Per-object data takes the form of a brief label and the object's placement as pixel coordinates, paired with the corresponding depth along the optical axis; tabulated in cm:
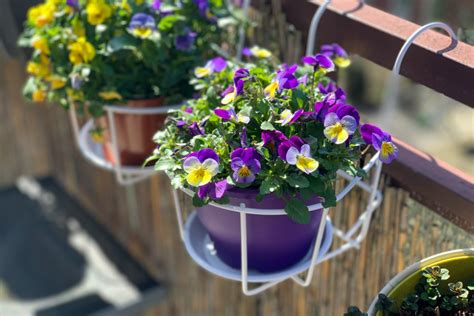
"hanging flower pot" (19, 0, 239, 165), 141
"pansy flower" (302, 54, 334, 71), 123
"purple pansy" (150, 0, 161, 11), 143
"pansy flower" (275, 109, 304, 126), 116
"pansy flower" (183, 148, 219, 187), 115
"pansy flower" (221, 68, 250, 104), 120
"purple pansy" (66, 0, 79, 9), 143
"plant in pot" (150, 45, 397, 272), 115
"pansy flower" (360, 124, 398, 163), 117
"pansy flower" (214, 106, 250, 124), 117
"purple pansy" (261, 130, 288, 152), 116
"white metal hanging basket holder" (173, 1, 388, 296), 121
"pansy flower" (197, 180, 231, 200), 116
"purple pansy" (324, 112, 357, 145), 115
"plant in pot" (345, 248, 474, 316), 113
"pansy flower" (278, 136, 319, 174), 114
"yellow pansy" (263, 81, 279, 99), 119
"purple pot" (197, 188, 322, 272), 121
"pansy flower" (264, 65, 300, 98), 119
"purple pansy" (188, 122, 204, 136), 122
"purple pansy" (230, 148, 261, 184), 115
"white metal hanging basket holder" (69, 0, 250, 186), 146
